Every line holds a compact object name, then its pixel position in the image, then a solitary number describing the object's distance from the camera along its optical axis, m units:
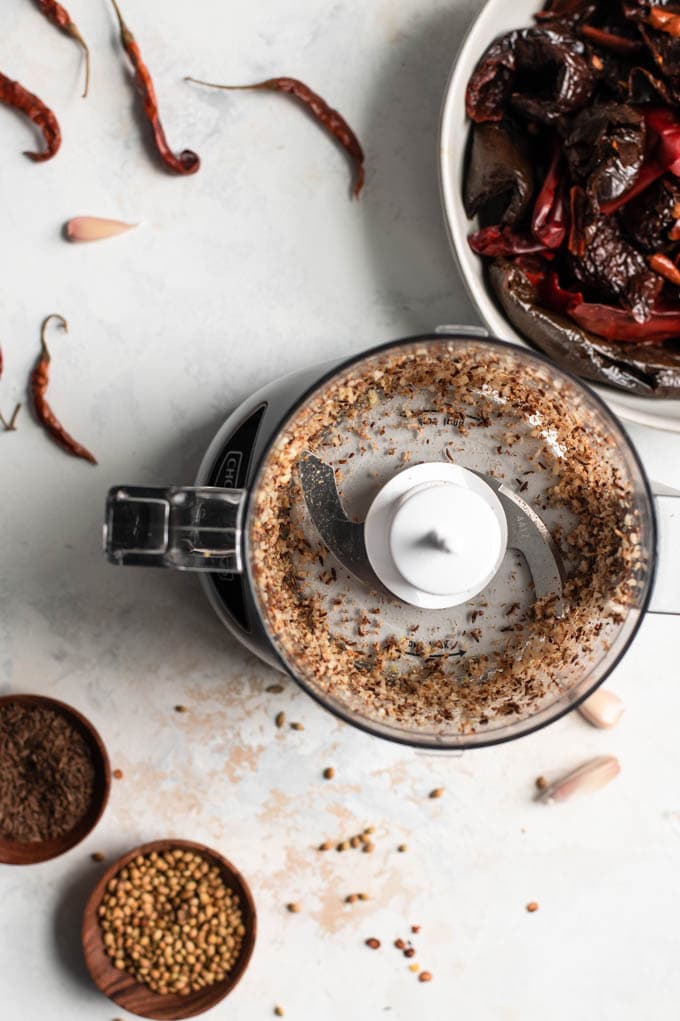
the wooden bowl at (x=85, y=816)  0.78
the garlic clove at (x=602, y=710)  0.79
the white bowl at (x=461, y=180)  0.74
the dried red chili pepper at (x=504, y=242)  0.76
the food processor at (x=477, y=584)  0.70
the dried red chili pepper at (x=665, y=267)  0.75
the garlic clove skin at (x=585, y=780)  0.79
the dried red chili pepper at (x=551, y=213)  0.75
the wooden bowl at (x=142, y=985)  0.78
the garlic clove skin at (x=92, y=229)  0.78
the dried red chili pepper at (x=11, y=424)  0.78
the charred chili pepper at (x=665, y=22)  0.73
